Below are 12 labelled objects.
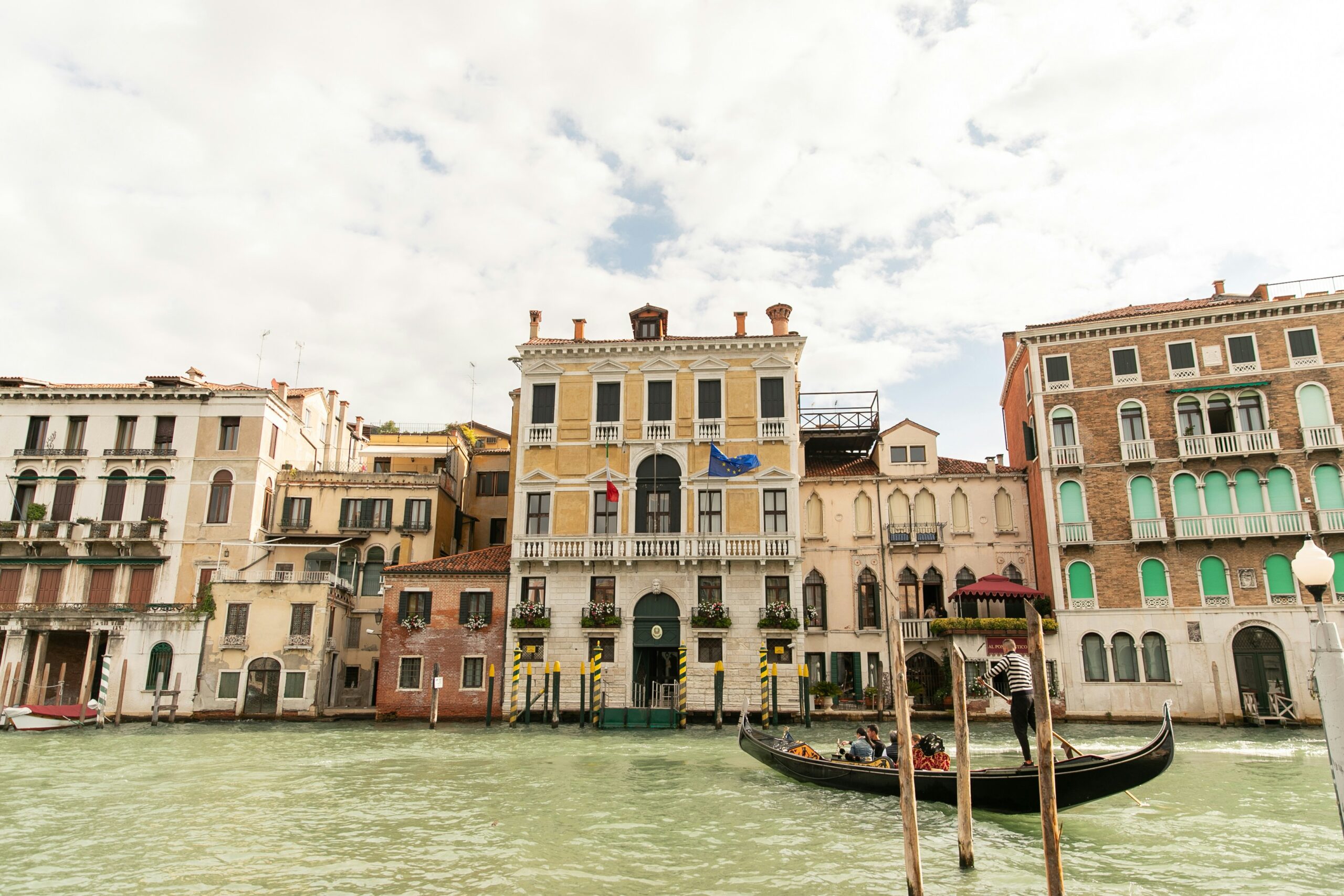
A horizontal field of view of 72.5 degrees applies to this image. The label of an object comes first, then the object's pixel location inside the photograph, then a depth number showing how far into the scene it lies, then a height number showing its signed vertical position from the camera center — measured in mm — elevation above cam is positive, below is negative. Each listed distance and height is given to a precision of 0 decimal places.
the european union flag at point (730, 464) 27062 +5968
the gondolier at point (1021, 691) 12242 -255
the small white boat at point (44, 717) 24438 -1231
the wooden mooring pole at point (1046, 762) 7700 -787
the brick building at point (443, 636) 26141 +989
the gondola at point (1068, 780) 11672 -1389
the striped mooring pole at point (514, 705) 25250 -941
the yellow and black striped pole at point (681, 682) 24422 -292
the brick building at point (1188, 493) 24328 +4802
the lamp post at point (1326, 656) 8062 +137
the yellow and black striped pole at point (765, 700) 24219 -762
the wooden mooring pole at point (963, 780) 9906 -1144
